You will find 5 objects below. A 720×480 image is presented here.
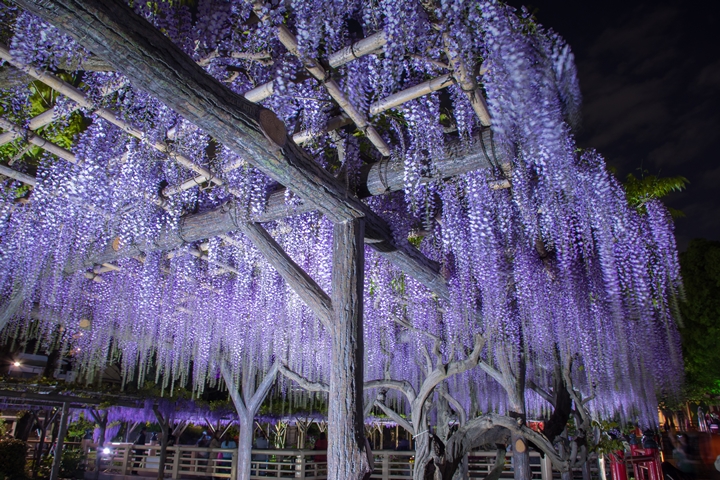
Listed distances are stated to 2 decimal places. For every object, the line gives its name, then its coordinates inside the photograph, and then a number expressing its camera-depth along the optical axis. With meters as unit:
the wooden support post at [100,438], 9.64
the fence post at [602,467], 6.71
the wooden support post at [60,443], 7.14
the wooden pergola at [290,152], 1.66
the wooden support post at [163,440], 9.11
